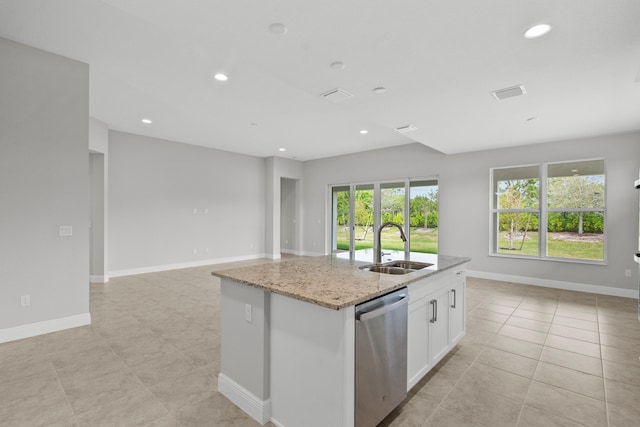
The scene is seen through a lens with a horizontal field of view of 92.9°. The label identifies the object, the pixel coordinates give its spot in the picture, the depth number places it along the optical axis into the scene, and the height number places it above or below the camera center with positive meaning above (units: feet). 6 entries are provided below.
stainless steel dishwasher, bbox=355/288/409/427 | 5.18 -2.68
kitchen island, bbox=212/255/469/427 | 4.94 -2.35
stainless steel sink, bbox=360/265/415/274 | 8.18 -1.55
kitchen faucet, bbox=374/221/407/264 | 8.67 -1.05
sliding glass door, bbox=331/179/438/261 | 23.17 -0.02
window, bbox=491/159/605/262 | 17.08 +0.14
